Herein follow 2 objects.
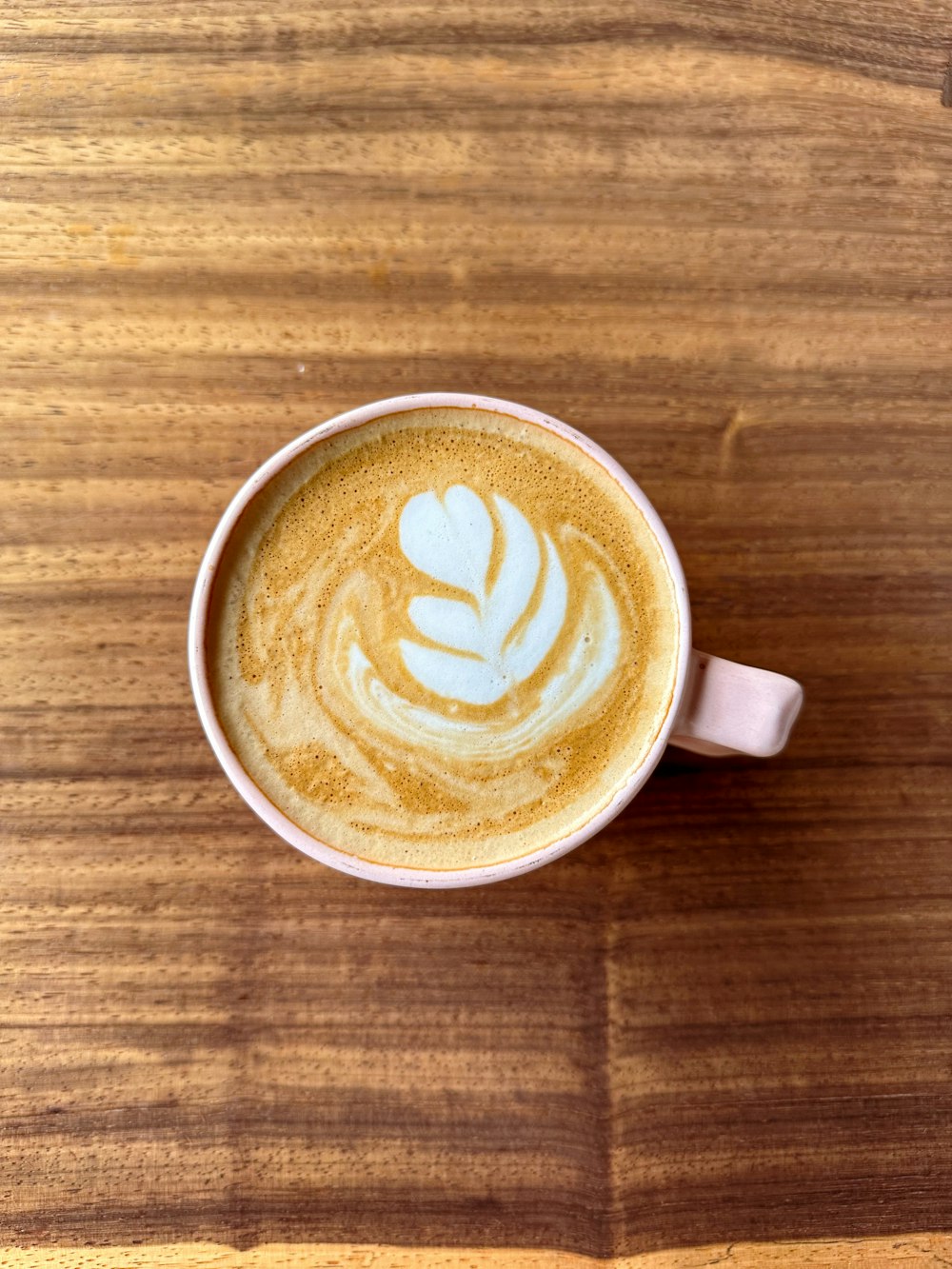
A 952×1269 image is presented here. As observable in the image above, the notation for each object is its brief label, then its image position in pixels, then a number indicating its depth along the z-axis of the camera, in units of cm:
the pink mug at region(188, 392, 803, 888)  20
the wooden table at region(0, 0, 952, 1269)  24
